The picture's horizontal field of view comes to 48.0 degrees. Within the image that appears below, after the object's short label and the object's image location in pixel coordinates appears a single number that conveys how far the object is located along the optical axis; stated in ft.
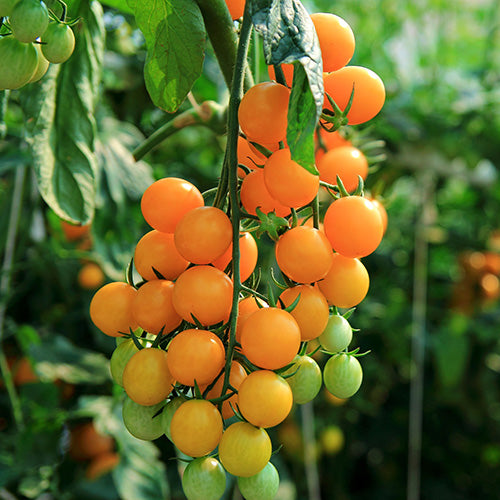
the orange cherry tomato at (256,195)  1.02
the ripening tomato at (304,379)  1.06
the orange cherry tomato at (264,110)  0.92
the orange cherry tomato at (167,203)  1.04
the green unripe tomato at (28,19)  0.90
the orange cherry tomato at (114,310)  1.07
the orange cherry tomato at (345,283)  1.04
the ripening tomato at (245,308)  1.02
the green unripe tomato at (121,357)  1.07
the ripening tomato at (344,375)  1.09
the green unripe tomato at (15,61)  0.96
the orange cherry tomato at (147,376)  0.97
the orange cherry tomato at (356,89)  1.01
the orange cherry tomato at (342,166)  1.23
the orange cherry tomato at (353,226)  0.98
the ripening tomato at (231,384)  1.01
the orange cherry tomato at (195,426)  0.91
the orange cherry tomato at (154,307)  1.00
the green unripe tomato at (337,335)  1.07
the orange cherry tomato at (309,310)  0.99
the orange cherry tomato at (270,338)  0.90
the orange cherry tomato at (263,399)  0.90
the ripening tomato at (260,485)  0.99
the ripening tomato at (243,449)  0.91
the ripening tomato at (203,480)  0.95
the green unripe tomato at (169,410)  1.00
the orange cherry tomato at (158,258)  1.05
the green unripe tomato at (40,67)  1.06
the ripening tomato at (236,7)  1.18
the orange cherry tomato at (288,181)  0.93
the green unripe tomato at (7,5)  0.91
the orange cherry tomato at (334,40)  1.01
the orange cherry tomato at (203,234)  0.93
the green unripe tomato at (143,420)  1.02
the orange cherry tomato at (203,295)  0.94
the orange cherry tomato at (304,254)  0.96
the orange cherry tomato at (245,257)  1.08
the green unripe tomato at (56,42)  0.98
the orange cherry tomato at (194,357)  0.92
